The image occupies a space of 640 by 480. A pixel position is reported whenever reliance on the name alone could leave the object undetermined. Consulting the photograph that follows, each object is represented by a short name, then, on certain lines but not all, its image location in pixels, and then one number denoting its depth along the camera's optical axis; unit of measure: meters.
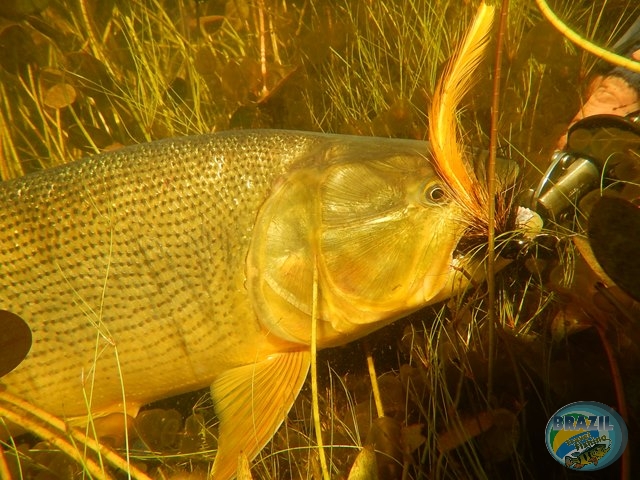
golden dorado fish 0.45
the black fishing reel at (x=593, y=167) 0.46
